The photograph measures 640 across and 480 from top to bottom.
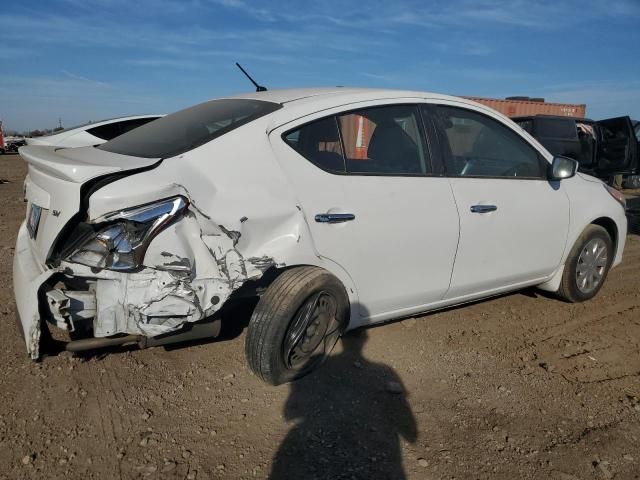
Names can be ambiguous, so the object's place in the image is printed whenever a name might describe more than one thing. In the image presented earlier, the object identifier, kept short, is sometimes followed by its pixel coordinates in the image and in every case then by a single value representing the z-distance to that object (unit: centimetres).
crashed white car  228
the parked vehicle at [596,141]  855
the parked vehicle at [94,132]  754
